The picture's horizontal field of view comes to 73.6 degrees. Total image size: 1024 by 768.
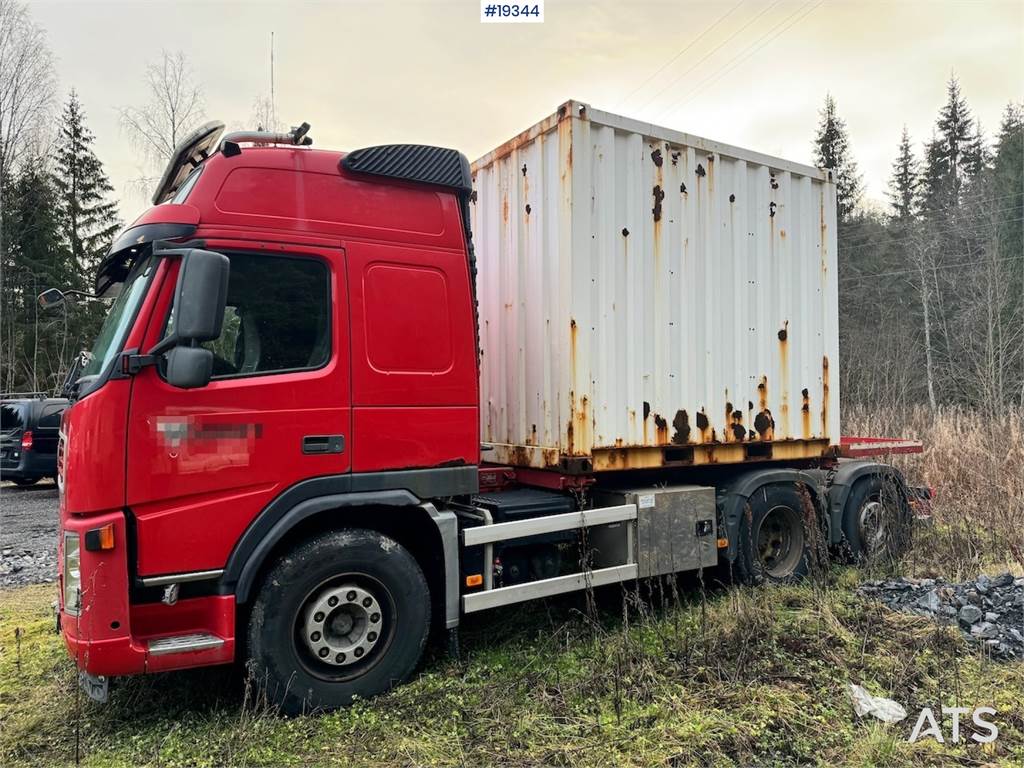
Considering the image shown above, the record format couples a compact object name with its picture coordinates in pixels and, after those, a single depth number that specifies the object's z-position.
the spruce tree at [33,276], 21.20
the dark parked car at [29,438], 12.31
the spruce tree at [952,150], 31.61
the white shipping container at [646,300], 4.72
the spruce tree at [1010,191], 24.09
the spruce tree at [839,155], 31.12
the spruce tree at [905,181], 33.34
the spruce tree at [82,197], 23.75
